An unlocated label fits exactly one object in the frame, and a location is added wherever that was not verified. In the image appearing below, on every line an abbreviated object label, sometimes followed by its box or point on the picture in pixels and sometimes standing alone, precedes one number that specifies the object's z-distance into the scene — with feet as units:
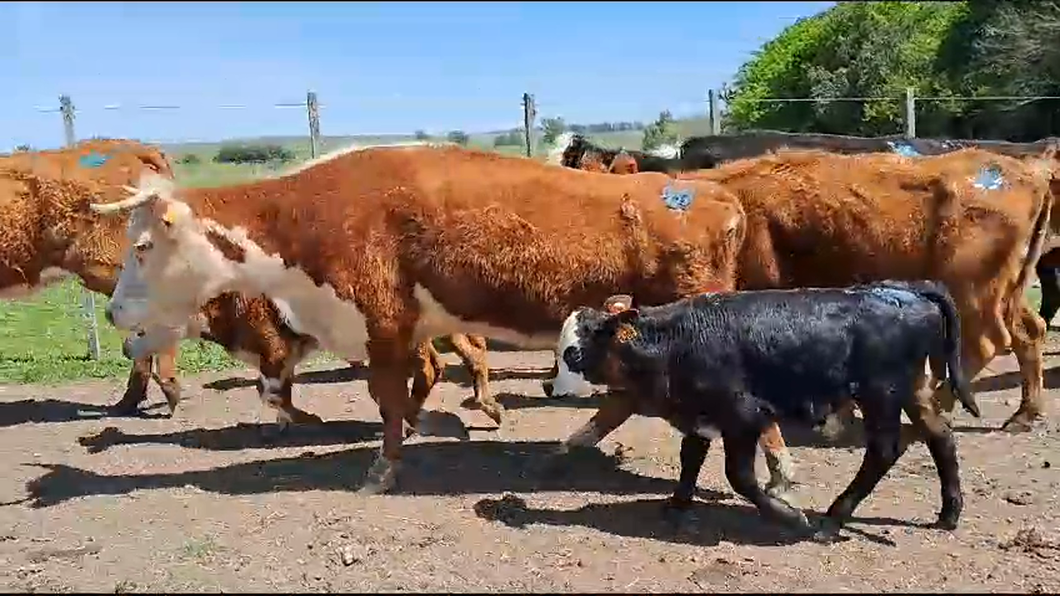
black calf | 17.17
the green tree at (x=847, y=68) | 81.56
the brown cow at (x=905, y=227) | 21.84
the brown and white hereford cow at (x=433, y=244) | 20.31
